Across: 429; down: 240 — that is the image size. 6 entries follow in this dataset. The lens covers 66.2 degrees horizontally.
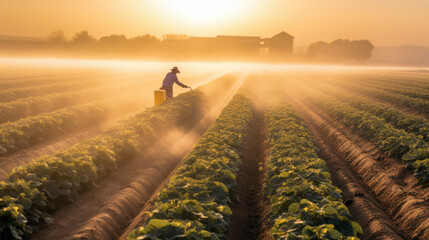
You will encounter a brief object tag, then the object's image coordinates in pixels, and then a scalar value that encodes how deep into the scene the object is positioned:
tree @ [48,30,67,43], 139.12
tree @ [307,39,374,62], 165.88
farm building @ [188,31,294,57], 108.50
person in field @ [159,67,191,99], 17.31
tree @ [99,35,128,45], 109.56
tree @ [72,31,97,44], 135.50
